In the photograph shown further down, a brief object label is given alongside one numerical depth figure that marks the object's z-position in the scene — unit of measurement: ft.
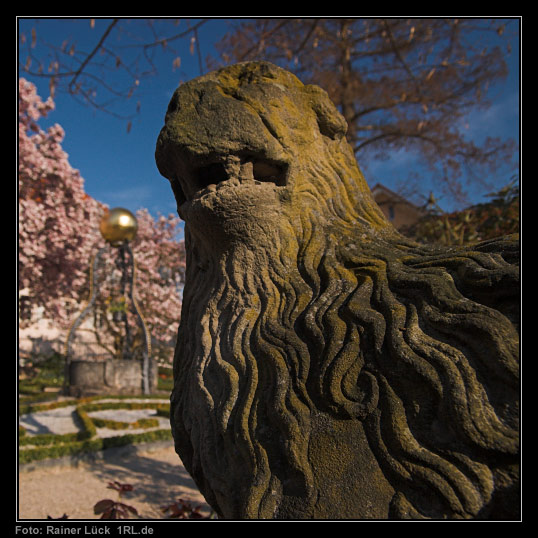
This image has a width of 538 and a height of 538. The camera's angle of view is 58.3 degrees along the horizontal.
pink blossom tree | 41.14
